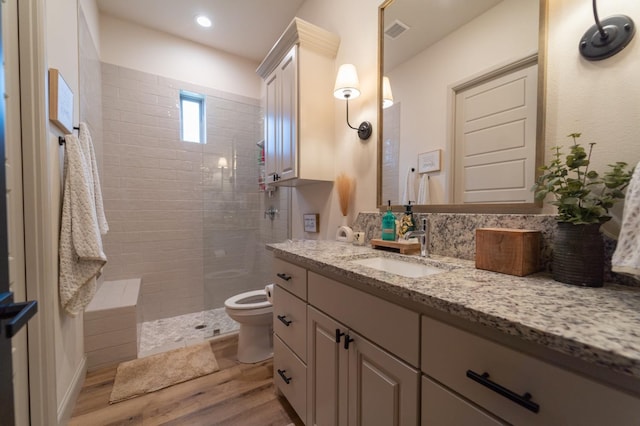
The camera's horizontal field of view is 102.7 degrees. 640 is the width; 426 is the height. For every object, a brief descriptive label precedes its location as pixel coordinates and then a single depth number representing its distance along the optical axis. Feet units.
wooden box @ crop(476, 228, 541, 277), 2.79
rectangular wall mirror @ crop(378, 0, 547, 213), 3.21
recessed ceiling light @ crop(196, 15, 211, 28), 7.79
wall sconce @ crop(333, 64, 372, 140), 5.27
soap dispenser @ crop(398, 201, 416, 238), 4.46
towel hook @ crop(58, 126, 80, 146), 4.51
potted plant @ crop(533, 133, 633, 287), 2.40
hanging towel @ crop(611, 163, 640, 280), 1.92
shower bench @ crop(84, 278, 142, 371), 5.99
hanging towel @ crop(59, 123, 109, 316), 4.36
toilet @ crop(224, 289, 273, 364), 6.24
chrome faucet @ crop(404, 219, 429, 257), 4.03
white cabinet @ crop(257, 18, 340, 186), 5.97
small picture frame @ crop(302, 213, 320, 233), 7.00
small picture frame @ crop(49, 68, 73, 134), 3.98
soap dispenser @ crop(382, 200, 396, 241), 4.59
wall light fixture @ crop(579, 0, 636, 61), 2.48
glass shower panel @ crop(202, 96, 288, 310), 9.38
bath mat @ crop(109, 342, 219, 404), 5.33
